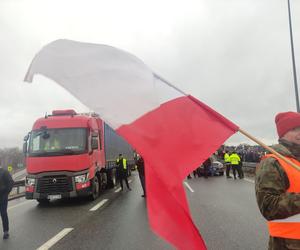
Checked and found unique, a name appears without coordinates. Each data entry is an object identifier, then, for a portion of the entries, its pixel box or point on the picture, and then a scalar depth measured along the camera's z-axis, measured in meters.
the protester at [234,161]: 14.95
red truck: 8.76
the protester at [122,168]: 12.15
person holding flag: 1.70
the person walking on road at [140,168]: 10.13
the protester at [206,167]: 17.70
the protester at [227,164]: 16.22
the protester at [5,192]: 5.53
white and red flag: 1.82
